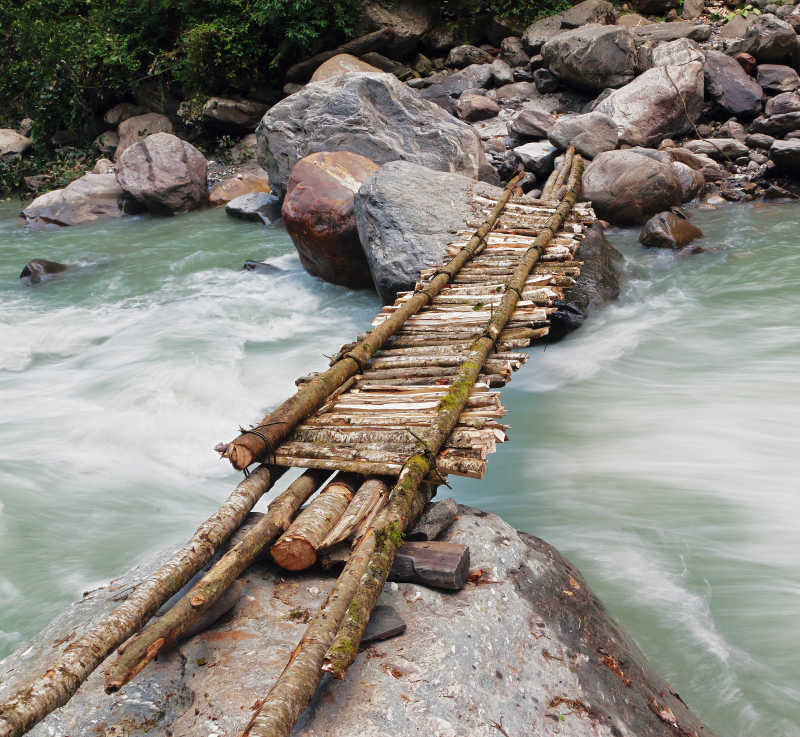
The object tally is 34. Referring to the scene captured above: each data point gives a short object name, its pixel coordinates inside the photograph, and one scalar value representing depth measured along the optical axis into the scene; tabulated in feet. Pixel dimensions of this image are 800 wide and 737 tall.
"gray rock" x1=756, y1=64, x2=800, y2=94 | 38.96
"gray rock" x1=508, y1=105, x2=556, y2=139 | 36.63
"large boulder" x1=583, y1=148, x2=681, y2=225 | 28.81
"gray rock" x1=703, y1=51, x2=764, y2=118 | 38.60
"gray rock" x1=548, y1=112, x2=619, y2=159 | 33.17
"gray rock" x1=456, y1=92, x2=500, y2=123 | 44.27
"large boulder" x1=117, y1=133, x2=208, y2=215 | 39.60
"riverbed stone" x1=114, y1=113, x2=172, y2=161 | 53.93
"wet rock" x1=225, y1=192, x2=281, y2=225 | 37.22
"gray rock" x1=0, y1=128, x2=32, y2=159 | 56.34
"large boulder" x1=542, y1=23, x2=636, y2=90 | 42.11
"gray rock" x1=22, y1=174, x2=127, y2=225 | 40.68
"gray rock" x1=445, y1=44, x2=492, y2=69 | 53.72
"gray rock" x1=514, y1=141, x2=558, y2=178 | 33.71
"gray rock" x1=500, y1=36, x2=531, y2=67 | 51.85
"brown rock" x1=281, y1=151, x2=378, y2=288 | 24.13
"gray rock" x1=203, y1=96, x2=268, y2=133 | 51.85
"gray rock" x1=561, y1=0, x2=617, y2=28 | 50.14
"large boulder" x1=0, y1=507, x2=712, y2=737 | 6.51
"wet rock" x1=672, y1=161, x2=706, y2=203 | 32.09
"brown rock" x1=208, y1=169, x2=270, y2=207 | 42.29
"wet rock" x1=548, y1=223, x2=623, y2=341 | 21.27
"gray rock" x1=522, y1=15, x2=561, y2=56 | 50.67
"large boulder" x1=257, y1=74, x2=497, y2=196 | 31.09
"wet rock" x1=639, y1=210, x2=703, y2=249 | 27.53
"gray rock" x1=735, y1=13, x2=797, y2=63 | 39.70
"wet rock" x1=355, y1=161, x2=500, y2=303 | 21.40
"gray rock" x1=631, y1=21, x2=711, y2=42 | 46.68
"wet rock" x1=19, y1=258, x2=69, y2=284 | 30.58
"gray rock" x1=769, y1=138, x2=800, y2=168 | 31.32
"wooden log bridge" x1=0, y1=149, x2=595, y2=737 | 6.69
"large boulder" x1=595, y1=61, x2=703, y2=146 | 36.52
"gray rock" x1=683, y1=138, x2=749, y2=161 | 35.47
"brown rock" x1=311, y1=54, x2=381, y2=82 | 46.06
